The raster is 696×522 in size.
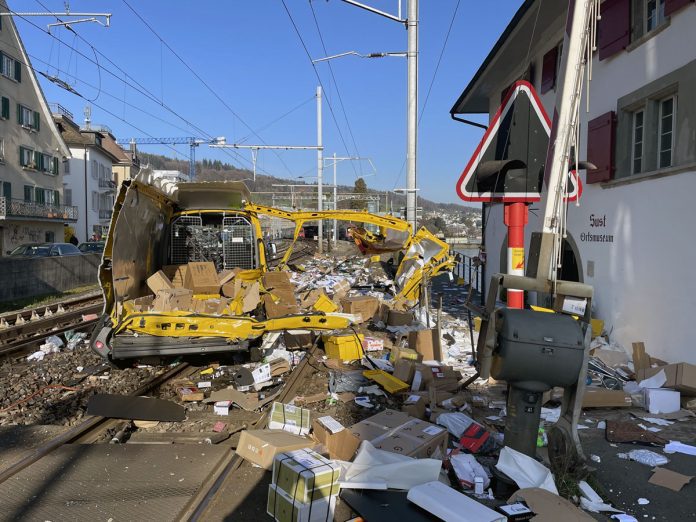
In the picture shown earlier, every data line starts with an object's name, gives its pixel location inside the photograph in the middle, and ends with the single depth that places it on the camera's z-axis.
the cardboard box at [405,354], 7.24
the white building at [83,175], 52.72
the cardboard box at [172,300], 7.04
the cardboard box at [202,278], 7.98
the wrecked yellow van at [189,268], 6.45
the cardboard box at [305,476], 3.06
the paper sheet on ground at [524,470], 3.48
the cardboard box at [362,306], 11.11
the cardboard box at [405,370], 6.41
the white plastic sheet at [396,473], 3.54
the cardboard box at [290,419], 4.80
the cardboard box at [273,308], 8.05
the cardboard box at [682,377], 5.61
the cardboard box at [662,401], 5.45
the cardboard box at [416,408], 5.18
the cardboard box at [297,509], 3.06
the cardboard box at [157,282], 7.49
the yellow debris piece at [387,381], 6.19
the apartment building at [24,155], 34.00
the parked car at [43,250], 22.31
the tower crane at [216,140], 27.60
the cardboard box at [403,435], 3.95
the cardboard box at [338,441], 4.09
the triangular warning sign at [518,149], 4.58
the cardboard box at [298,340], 9.05
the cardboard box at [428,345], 7.59
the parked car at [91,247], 30.99
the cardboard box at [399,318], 10.79
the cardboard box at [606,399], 5.44
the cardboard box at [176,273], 8.31
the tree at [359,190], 81.93
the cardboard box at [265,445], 4.11
